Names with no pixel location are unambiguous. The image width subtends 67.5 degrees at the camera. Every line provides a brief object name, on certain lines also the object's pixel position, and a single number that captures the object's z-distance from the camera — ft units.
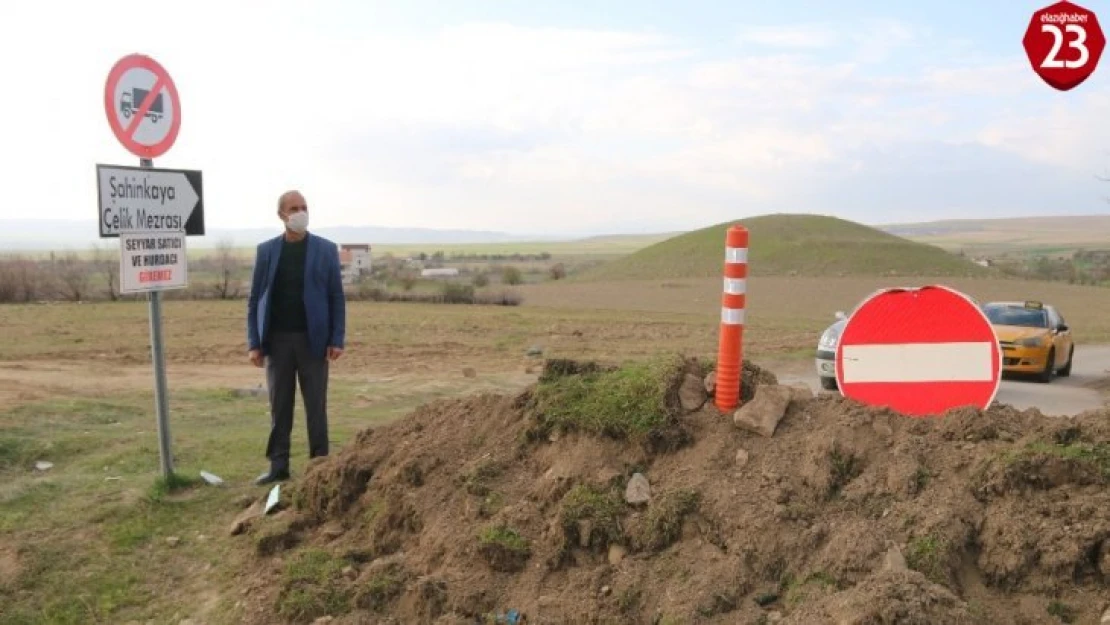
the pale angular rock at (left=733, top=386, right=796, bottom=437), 14.35
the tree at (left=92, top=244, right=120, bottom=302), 121.61
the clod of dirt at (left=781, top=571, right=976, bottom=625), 9.71
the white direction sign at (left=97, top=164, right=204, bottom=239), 18.26
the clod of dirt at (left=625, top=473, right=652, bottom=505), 13.46
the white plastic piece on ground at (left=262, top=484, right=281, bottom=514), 17.29
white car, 40.89
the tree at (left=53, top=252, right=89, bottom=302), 117.39
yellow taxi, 47.47
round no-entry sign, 16.61
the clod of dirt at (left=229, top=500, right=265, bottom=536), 16.90
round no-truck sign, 18.34
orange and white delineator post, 14.98
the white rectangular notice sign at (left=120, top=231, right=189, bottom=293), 18.65
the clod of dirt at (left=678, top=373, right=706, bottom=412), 15.39
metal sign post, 19.40
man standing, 19.97
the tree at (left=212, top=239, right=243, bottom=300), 129.05
